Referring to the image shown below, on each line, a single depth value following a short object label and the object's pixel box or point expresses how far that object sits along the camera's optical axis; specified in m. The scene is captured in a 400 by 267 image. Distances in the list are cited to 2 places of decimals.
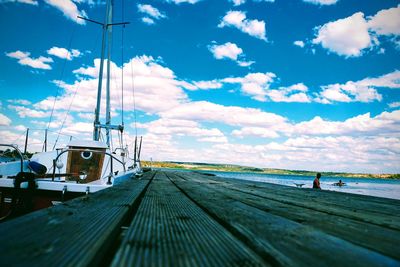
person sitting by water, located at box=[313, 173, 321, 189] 13.20
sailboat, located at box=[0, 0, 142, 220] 5.25
